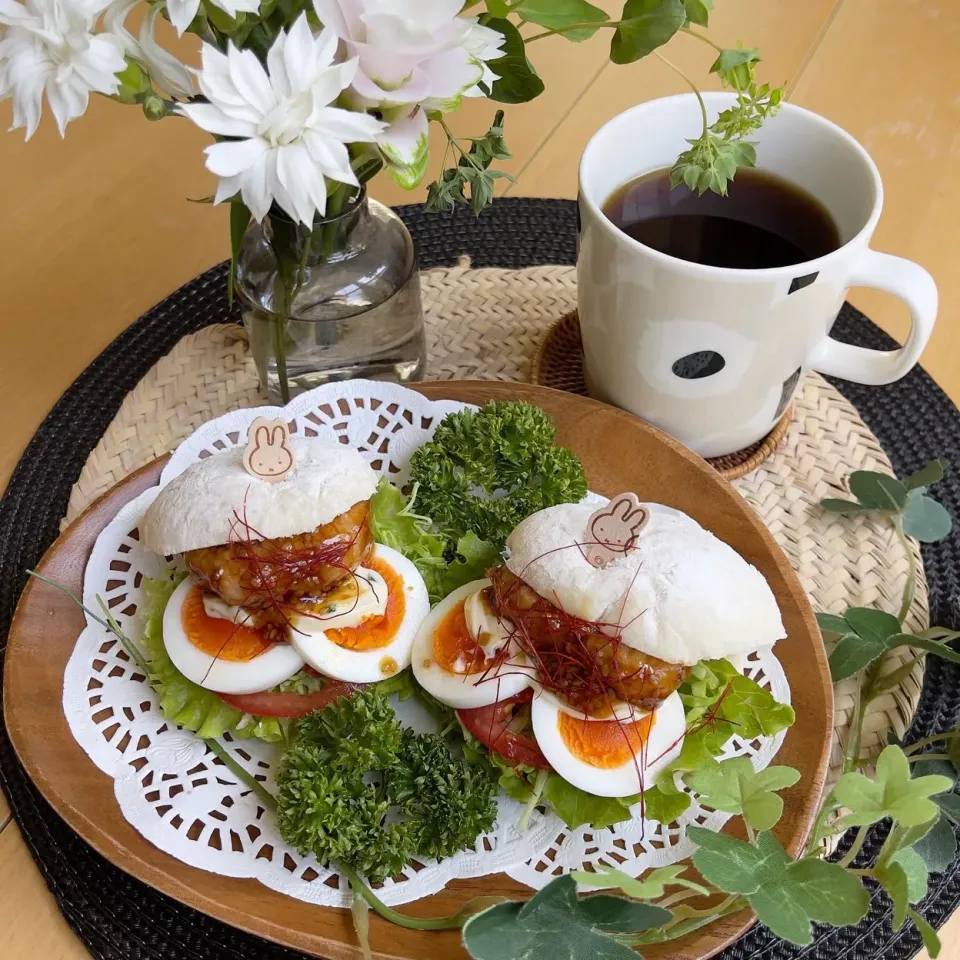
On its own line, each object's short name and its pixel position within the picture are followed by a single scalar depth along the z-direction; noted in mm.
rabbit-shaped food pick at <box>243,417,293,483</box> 514
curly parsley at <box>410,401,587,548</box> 550
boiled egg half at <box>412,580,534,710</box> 502
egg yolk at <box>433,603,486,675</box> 506
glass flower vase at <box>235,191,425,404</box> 533
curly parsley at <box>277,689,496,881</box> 479
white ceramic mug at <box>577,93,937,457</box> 519
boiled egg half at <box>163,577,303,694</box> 512
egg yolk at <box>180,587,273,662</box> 518
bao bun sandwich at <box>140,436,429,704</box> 512
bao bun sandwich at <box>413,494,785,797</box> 490
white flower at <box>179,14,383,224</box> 420
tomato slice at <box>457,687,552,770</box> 501
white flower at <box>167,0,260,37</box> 412
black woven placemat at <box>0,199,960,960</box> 496
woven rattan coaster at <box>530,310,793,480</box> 589
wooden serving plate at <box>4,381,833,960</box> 472
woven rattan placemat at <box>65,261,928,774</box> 565
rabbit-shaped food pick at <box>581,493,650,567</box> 492
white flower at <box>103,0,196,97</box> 435
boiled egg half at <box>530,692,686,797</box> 491
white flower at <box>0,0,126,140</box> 418
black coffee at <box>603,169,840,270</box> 553
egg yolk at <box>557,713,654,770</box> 497
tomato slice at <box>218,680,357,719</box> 516
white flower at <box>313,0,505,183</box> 427
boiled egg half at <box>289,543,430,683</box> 514
